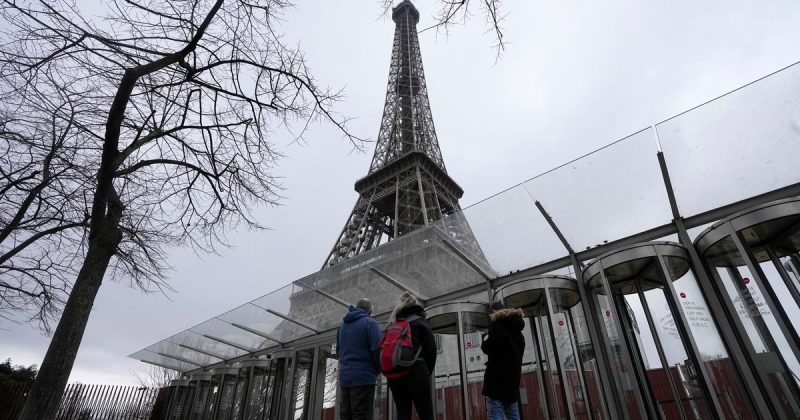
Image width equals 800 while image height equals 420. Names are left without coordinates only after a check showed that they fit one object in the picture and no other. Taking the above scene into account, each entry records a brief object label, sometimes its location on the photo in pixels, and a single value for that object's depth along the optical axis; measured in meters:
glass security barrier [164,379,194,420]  12.75
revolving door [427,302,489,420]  5.81
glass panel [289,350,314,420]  8.54
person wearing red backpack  3.37
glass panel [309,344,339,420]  8.43
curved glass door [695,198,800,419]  3.72
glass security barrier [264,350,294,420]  8.97
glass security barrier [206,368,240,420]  10.84
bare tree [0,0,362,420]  3.74
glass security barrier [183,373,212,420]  11.96
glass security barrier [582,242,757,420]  4.06
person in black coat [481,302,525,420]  3.71
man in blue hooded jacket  3.53
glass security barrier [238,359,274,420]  9.70
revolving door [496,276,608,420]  5.05
